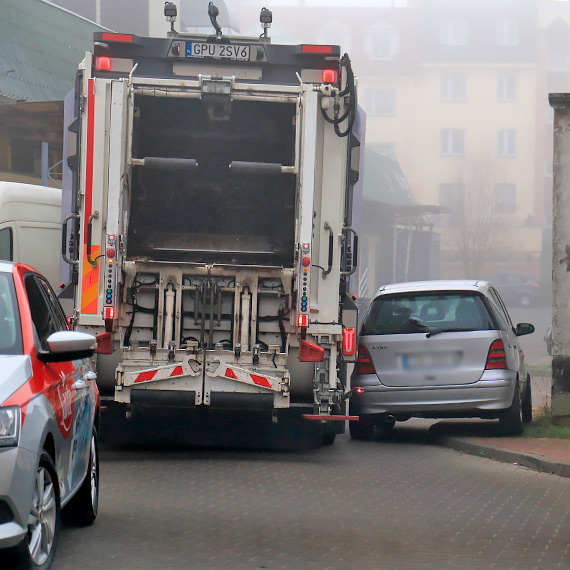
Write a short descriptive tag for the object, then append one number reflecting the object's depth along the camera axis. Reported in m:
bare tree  73.69
